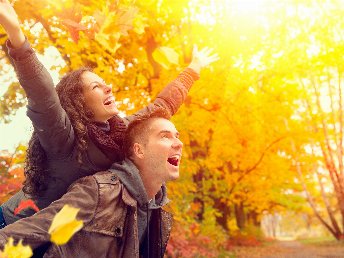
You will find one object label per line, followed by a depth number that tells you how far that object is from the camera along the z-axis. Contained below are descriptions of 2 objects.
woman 1.53
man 1.66
